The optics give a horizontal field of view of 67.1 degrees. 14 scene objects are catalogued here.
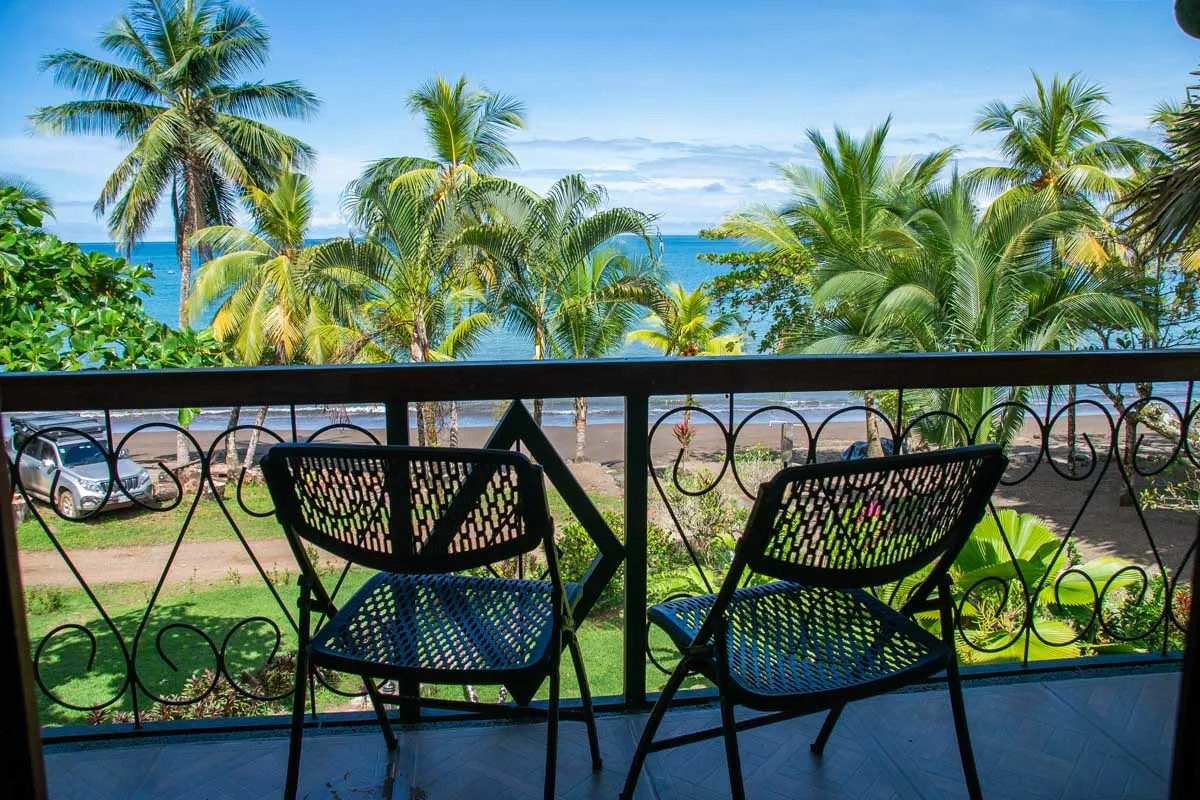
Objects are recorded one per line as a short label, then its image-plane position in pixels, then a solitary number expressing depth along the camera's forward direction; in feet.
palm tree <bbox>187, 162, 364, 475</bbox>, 55.31
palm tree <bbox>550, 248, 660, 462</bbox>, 50.16
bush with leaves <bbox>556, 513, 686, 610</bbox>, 37.17
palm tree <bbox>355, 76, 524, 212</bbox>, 62.69
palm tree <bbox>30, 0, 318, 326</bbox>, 77.30
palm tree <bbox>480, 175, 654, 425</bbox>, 46.52
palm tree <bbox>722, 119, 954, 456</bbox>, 49.52
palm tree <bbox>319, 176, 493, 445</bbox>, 47.55
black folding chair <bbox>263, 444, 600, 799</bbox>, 4.83
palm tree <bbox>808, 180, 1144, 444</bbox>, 41.42
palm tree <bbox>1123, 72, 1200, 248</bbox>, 23.18
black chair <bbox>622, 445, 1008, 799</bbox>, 4.74
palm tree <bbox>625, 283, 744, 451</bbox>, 59.47
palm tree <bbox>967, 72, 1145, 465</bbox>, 59.88
